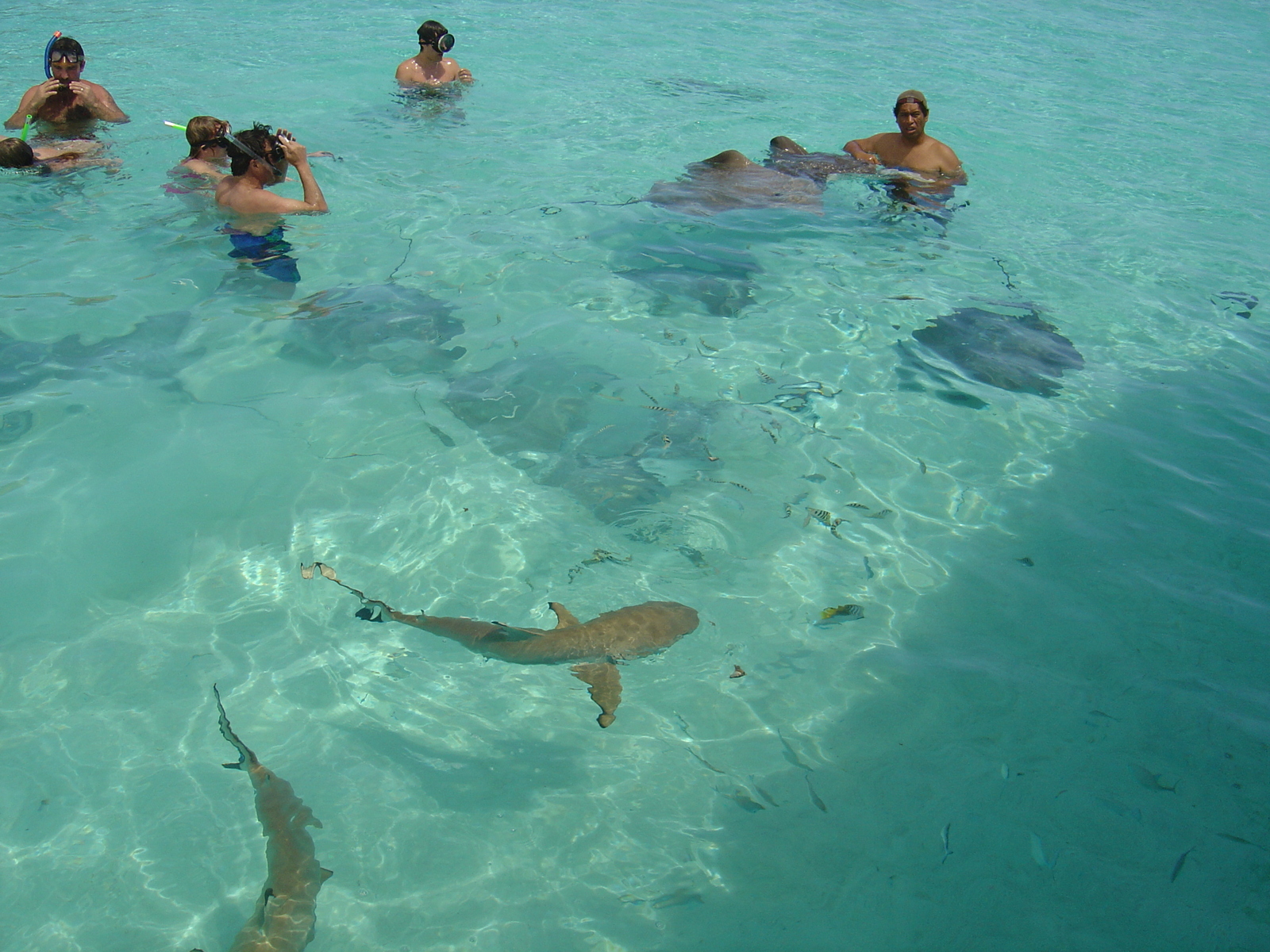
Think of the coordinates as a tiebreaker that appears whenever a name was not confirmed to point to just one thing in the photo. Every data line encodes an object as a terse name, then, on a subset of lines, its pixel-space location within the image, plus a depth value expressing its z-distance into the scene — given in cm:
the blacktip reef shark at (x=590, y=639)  368
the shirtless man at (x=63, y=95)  875
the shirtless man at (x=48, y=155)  771
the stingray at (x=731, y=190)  858
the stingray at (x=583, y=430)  488
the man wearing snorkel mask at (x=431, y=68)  1101
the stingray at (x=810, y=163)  926
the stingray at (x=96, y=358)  547
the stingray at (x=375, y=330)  589
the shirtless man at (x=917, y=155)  931
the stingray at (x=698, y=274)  694
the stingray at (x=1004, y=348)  618
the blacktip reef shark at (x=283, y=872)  272
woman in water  716
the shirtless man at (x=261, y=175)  696
